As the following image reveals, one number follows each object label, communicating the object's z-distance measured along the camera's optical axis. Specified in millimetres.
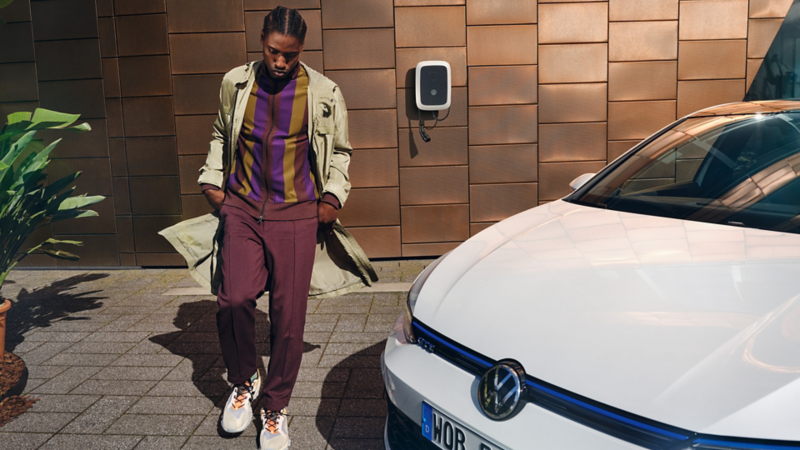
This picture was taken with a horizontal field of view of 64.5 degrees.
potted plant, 3709
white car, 1453
